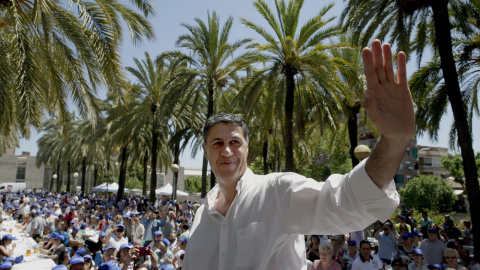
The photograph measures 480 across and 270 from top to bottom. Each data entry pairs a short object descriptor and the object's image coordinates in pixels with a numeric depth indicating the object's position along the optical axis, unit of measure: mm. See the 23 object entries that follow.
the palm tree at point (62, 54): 7312
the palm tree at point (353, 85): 11945
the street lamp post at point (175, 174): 20844
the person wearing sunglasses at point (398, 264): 7098
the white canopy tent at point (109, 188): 40406
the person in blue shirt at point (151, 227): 12109
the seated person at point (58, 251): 9258
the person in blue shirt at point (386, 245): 9391
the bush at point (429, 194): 40562
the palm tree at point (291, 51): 12047
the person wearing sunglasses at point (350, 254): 8562
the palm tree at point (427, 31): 9672
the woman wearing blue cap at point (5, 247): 8711
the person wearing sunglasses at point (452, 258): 7113
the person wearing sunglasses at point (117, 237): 9406
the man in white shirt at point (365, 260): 7379
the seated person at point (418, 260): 7625
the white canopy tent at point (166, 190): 32262
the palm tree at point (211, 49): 15000
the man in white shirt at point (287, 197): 1276
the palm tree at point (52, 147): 34531
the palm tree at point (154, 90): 15273
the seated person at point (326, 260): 6586
